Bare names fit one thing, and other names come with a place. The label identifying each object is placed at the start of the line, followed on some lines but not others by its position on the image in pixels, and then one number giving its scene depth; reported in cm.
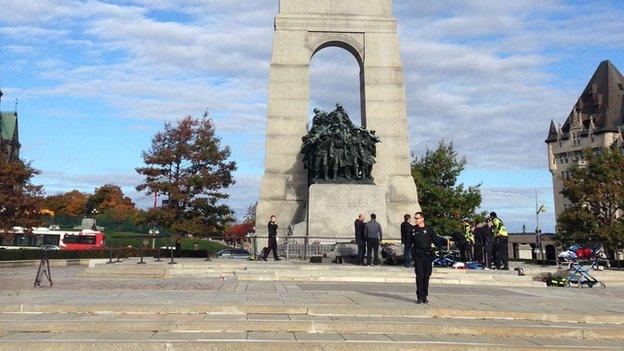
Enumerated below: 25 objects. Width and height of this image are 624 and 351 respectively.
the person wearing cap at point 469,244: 2195
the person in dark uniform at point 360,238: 1880
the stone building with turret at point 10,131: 9856
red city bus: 5169
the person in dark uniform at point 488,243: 1928
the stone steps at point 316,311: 981
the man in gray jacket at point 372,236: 1842
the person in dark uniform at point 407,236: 1520
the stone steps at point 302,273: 1692
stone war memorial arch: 2611
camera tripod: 1480
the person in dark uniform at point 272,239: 2019
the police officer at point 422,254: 1124
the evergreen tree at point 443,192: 4709
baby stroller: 1877
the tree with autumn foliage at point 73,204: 9475
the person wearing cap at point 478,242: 1983
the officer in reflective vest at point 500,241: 1928
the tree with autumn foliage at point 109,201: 10040
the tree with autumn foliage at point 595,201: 4466
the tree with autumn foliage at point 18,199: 3747
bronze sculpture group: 2422
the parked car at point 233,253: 3259
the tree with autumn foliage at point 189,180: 3869
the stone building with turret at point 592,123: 9631
